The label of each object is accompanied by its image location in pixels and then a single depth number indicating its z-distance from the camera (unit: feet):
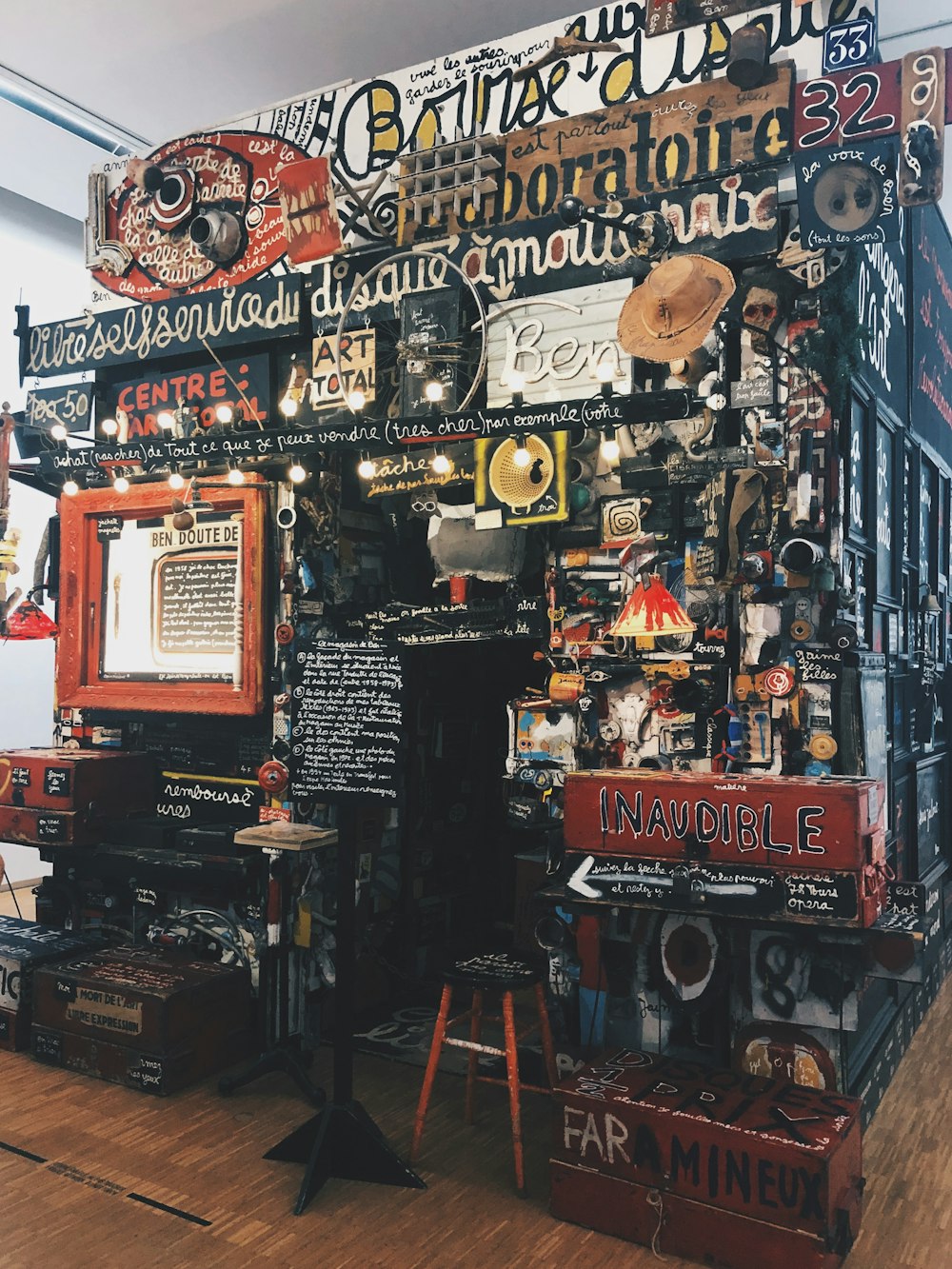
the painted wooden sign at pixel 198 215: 16.80
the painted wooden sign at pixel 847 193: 11.59
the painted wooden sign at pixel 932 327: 19.27
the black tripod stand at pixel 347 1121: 11.39
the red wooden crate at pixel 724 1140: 9.52
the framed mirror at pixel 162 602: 16.05
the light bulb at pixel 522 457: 12.23
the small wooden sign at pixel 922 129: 11.56
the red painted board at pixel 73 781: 16.12
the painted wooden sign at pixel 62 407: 18.29
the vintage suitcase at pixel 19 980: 15.21
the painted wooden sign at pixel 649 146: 12.73
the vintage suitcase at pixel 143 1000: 13.88
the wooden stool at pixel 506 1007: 11.42
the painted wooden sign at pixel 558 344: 13.46
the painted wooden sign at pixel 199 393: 16.49
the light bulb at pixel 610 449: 12.12
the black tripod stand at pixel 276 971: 15.21
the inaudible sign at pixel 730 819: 10.11
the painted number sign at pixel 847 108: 12.01
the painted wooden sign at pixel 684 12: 13.11
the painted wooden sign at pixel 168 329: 16.08
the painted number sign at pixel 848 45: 12.25
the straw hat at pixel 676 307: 11.15
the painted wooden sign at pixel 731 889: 10.00
